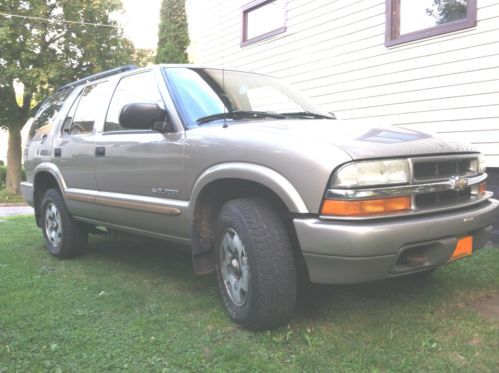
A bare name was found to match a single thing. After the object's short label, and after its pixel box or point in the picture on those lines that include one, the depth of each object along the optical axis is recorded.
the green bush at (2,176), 21.06
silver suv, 2.61
